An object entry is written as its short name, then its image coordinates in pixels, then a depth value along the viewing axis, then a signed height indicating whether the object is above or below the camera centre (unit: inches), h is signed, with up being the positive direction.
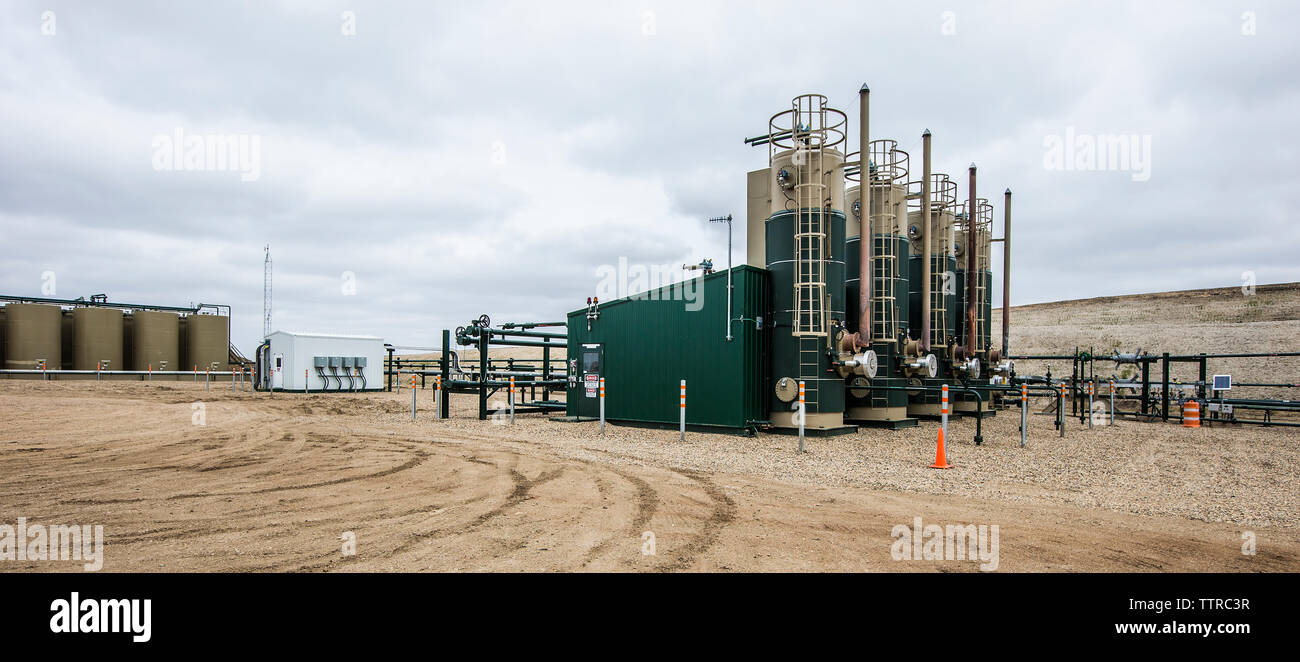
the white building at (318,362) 1103.6 -60.5
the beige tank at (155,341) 1424.7 -27.6
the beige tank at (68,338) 1380.4 -19.7
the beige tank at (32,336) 1280.8 -14.4
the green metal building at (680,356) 562.9 -26.4
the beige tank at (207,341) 1524.4 -29.9
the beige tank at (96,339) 1353.3 -22.0
